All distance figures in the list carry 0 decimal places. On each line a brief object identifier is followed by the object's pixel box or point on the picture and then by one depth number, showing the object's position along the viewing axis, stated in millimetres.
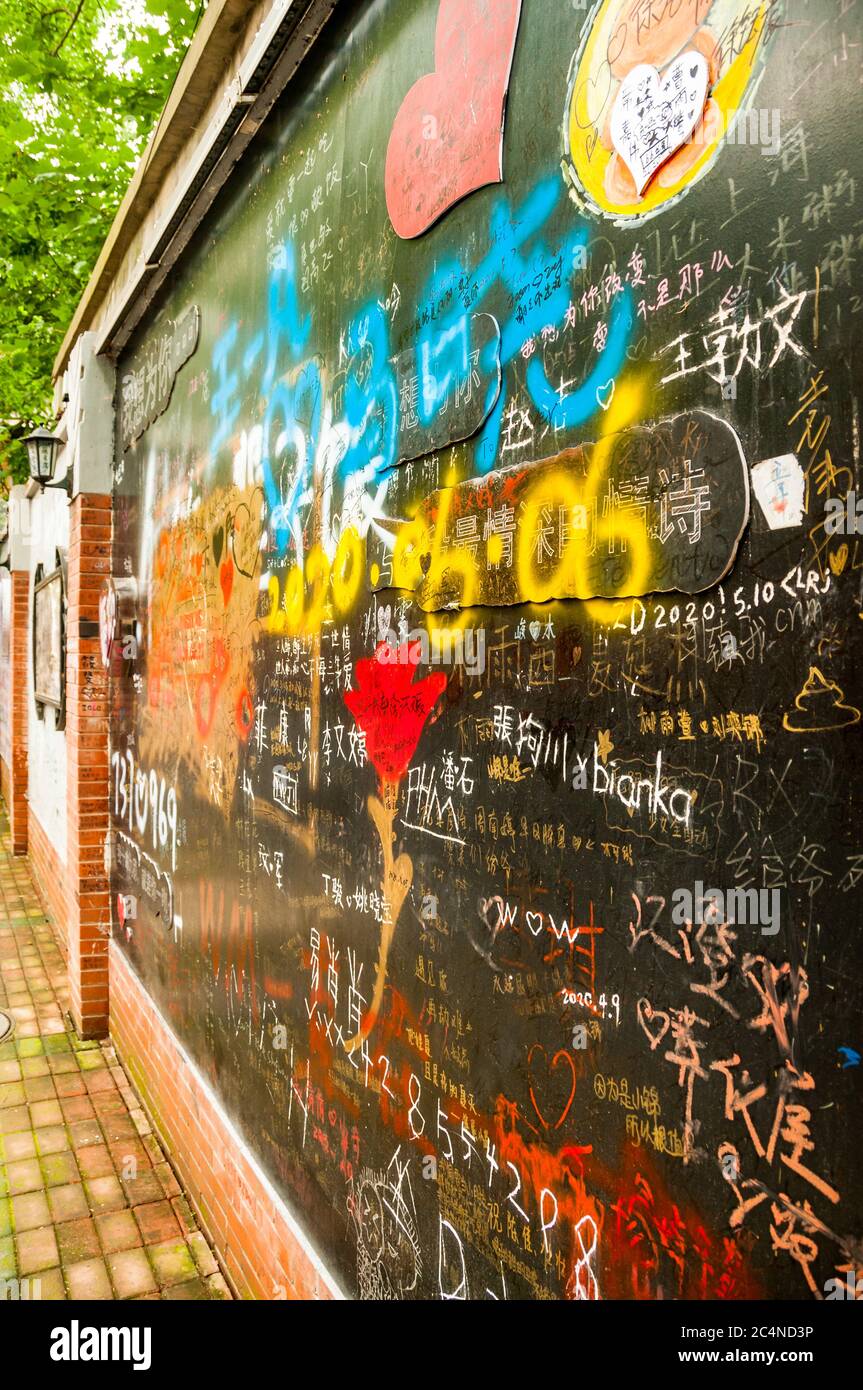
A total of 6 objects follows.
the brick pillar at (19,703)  10727
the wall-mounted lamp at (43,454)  7152
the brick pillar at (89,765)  5785
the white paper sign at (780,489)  1171
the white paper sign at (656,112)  1339
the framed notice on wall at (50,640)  7211
